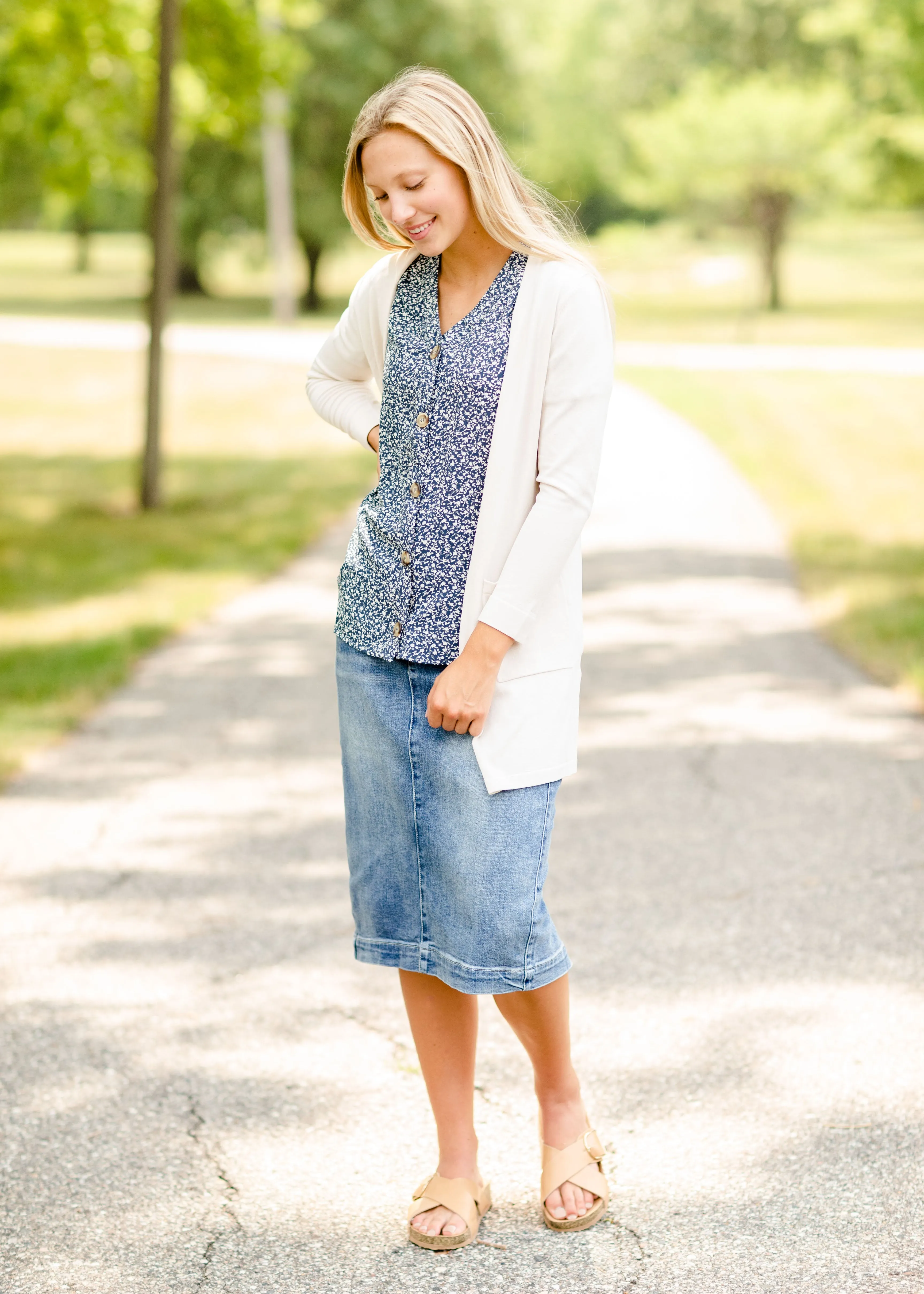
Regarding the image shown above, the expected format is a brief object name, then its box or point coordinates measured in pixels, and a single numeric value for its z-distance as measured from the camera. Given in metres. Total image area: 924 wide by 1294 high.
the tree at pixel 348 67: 32.28
